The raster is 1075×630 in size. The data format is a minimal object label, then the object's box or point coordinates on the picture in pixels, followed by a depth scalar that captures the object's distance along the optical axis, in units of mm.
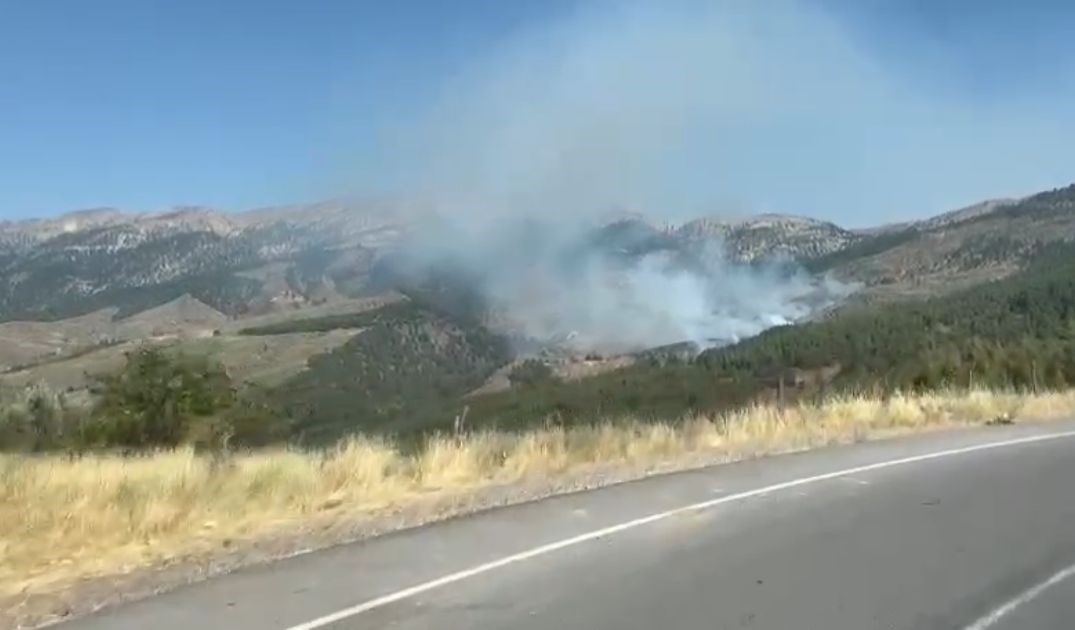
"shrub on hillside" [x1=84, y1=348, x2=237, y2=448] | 31125
